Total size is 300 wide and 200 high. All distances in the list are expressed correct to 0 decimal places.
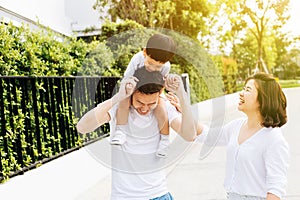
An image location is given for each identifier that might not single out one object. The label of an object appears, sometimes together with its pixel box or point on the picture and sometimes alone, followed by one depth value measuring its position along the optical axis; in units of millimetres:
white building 12984
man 2311
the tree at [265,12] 40250
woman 2729
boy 2008
